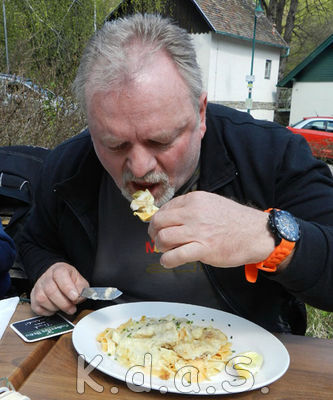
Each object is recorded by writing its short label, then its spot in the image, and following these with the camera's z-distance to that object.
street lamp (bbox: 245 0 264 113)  18.45
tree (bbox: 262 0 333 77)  26.36
